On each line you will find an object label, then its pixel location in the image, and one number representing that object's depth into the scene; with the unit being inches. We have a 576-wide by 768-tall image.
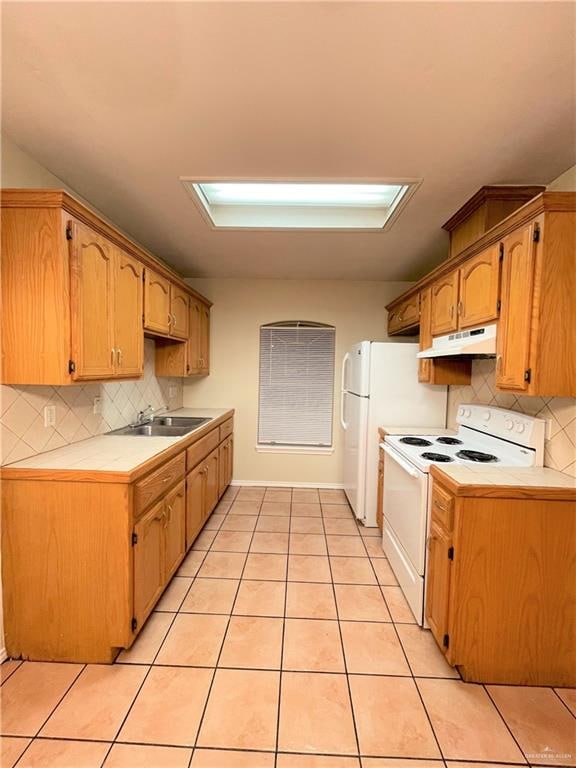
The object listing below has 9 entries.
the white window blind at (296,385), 156.3
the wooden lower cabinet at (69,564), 60.7
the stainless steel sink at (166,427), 104.3
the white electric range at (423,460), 72.6
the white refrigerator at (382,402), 117.3
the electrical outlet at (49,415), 70.4
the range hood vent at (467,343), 71.0
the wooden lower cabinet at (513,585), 58.7
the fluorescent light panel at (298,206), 89.6
